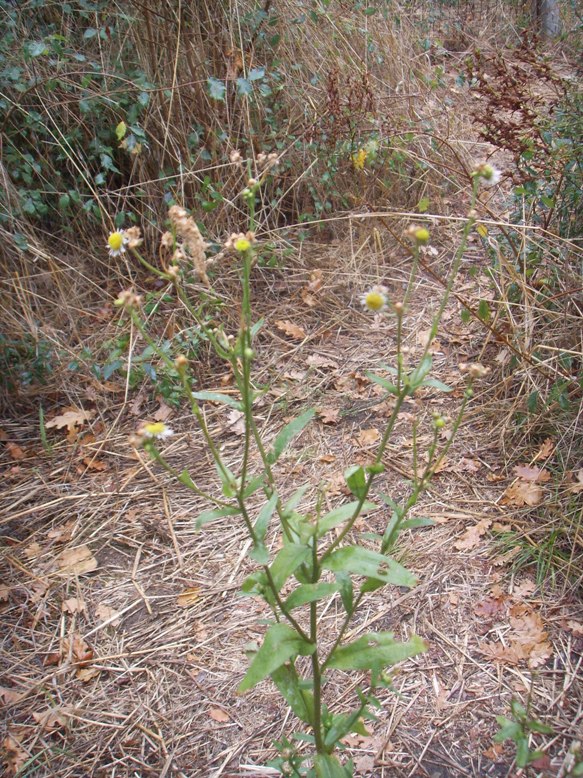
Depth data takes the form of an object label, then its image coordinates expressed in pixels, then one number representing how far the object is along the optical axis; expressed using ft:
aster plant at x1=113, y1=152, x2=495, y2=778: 1.67
